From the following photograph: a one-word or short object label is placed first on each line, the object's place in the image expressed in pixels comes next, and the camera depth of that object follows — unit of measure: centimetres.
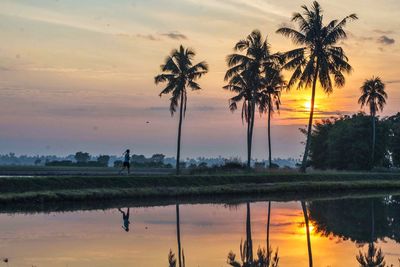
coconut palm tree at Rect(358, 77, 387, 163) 8867
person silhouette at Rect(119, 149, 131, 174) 4762
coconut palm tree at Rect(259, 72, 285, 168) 6814
